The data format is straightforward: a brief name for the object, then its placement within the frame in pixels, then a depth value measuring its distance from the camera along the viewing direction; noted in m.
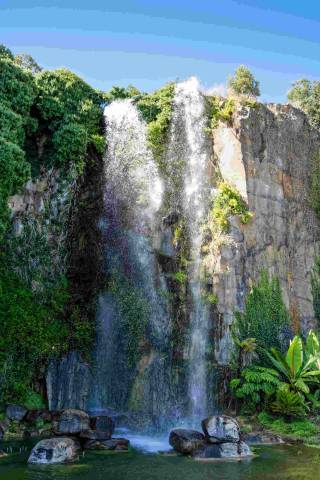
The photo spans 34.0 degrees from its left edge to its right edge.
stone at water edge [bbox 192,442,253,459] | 11.42
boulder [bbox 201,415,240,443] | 12.12
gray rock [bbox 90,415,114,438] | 12.96
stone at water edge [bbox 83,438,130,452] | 11.91
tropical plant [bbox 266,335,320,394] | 15.22
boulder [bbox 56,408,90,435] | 12.31
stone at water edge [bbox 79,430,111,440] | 12.18
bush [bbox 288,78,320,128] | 26.81
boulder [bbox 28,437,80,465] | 10.73
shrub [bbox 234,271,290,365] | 16.77
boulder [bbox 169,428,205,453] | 11.74
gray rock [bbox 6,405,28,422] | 13.87
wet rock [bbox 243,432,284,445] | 13.23
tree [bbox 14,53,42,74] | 30.14
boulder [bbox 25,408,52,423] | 13.95
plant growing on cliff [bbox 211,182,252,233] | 17.67
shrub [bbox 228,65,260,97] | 31.20
